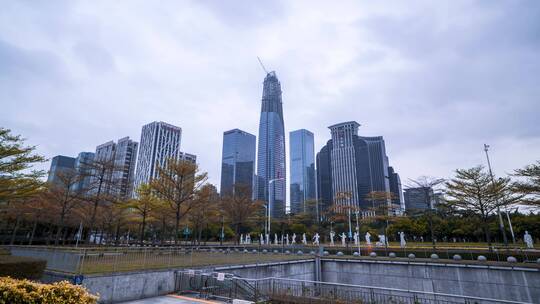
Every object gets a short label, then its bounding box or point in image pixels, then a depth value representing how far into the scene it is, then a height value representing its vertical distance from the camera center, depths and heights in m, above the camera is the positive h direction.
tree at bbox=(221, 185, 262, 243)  47.72 +4.29
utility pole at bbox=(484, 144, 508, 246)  31.98 +7.54
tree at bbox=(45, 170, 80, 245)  34.50 +4.65
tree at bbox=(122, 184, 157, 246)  35.91 +3.53
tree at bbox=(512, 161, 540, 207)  24.19 +4.18
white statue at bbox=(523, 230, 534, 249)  29.38 -0.59
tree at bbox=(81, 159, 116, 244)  29.71 +5.65
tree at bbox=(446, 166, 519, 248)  31.55 +4.54
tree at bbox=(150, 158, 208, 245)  31.27 +5.35
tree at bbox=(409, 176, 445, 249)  34.21 +5.76
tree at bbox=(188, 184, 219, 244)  35.33 +3.37
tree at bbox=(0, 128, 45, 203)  18.42 +3.70
